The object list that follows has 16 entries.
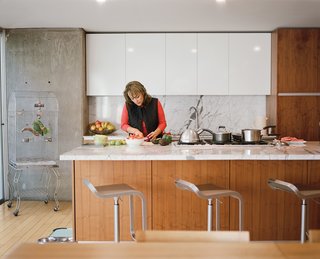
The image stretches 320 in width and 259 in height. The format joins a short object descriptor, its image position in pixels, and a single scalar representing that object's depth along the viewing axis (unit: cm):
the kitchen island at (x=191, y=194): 335
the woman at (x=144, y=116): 429
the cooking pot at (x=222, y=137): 395
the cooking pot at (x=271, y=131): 561
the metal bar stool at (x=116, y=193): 274
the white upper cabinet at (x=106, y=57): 579
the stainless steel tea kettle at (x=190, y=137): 388
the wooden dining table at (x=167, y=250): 143
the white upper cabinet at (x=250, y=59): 578
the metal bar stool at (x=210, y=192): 275
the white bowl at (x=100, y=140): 391
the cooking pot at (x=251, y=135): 388
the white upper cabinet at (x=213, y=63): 579
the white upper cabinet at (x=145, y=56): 578
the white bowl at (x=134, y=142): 368
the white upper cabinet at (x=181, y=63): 579
